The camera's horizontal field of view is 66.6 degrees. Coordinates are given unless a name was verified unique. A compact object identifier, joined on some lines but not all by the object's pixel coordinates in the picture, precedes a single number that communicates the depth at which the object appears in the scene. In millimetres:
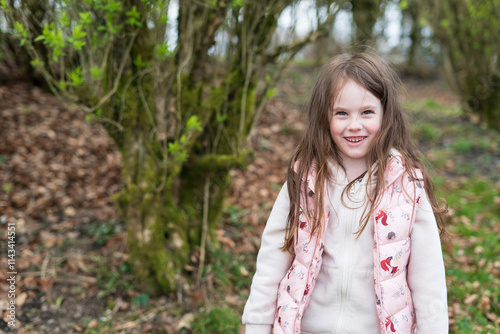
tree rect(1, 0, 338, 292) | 2684
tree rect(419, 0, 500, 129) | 6501
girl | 1647
